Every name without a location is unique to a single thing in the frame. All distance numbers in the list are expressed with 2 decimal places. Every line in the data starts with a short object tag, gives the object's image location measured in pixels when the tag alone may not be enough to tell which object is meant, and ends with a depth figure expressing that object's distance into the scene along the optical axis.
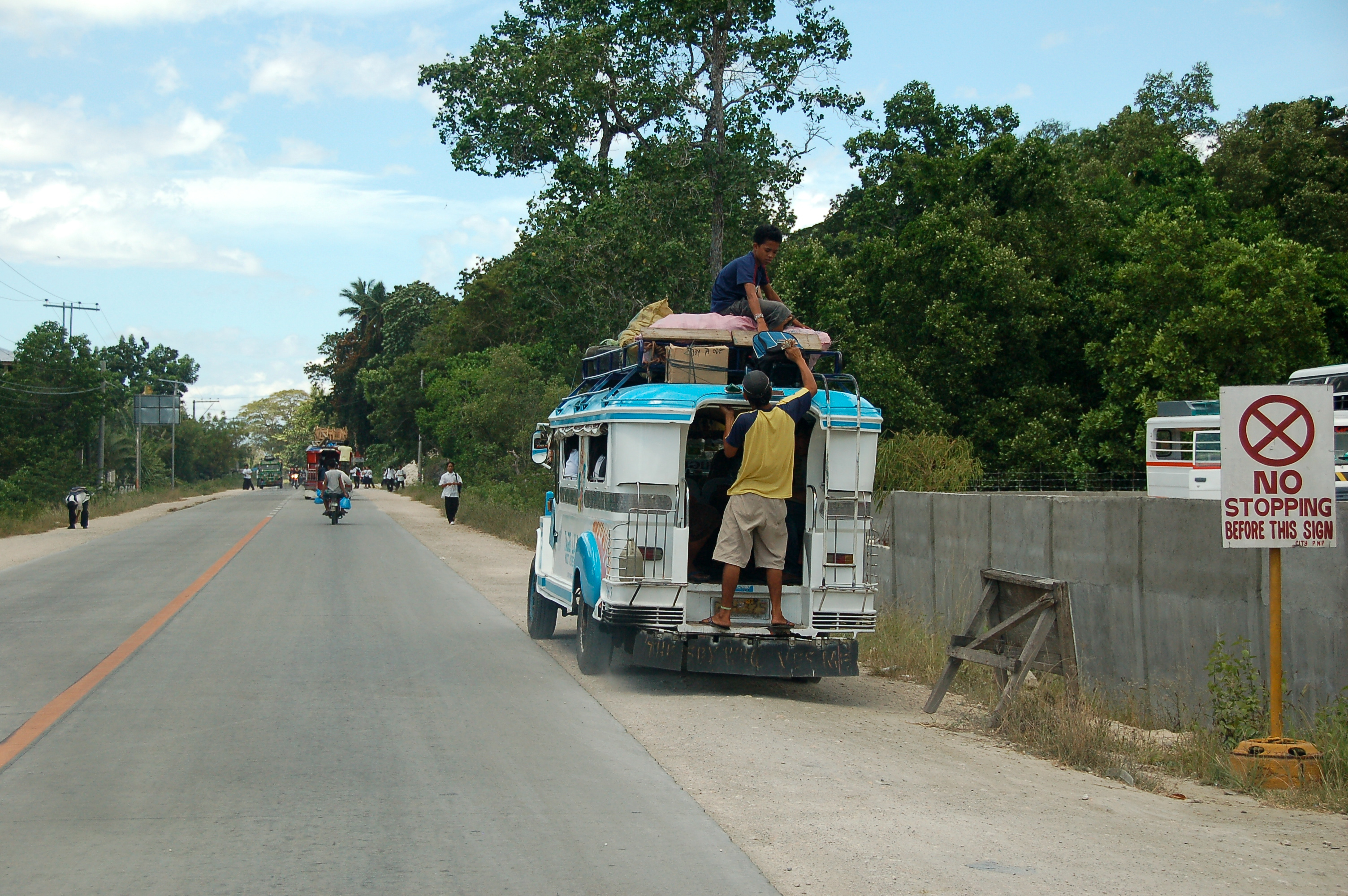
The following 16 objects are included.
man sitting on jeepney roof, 10.15
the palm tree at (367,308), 94.19
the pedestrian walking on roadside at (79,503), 33.72
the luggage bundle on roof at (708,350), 9.83
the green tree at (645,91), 28.52
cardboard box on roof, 9.84
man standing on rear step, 9.27
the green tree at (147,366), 109.81
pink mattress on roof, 9.95
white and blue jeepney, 9.31
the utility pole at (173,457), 76.50
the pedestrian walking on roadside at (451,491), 36.81
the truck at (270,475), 96.06
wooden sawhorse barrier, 8.56
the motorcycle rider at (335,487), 34.94
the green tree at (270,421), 182.25
